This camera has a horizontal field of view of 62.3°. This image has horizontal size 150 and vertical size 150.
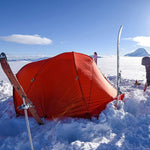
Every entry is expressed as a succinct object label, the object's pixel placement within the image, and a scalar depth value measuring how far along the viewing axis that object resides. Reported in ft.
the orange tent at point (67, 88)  12.12
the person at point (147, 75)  18.80
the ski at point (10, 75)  6.11
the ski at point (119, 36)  10.65
